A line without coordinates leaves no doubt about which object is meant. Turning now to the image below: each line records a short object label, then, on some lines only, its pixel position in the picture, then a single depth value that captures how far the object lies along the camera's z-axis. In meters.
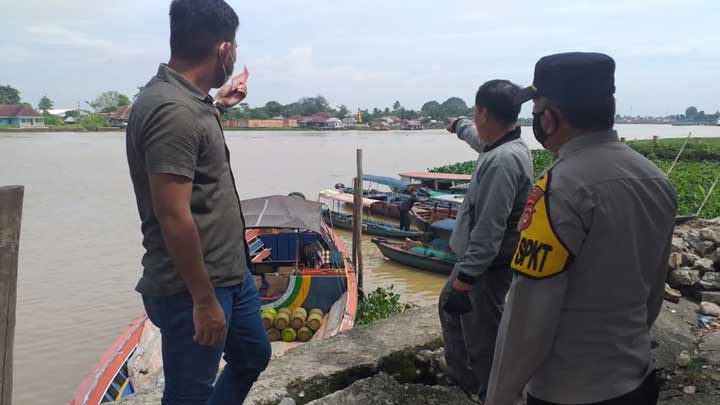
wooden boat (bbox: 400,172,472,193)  21.19
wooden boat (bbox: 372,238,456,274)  12.25
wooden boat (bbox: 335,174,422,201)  20.41
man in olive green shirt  1.61
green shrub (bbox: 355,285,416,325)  7.60
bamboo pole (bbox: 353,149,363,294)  10.14
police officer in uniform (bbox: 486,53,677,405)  1.40
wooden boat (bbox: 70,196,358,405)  5.53
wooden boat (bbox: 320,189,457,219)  17.27
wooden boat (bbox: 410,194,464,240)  13.25
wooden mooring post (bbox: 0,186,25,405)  1.56
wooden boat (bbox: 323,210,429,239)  15.31
